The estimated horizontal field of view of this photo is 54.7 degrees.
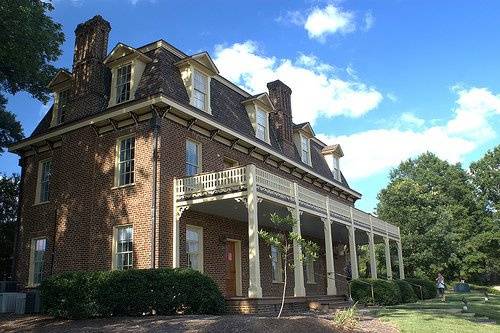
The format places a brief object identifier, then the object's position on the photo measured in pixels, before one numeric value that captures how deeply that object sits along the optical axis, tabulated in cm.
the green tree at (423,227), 4219
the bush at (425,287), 2894
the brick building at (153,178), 1722
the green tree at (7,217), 2598
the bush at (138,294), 1409
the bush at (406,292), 2442
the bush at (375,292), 2141
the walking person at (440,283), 2658
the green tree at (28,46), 1566
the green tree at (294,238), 1229
